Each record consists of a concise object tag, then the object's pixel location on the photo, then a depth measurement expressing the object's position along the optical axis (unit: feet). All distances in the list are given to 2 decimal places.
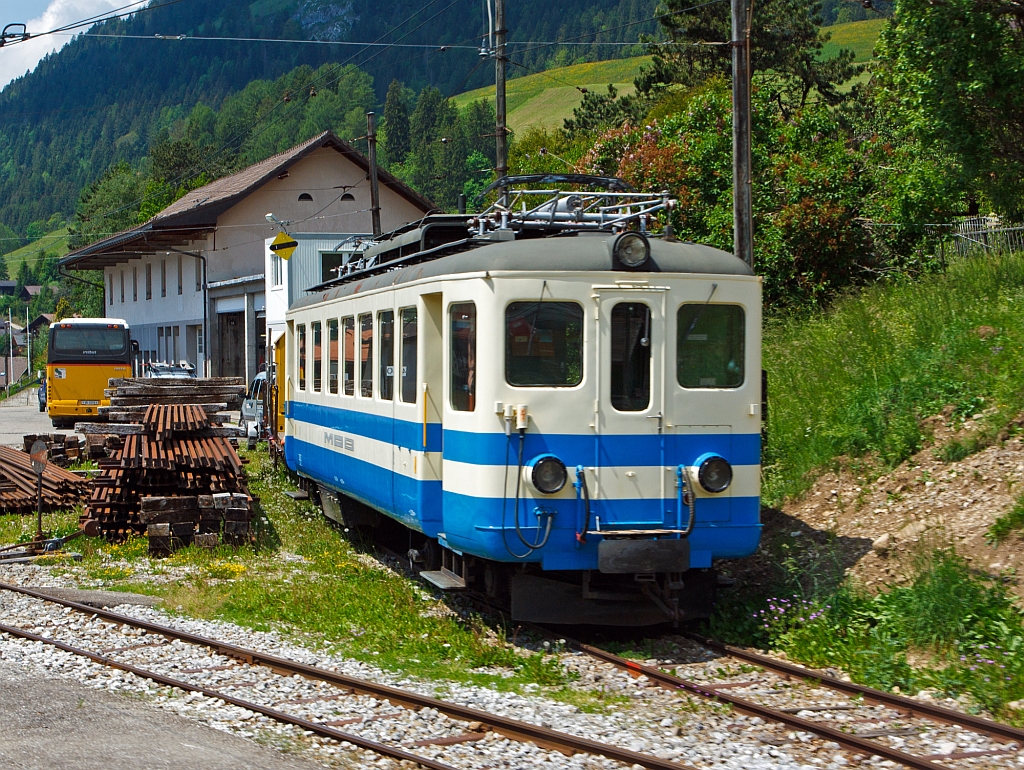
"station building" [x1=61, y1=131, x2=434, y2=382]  147.95
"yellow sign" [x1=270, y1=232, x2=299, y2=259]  88.22
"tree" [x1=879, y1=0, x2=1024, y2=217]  49.57
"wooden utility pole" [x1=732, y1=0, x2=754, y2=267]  44.86
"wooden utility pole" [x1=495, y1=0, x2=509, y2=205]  64.54
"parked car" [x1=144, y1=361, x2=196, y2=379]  106.22
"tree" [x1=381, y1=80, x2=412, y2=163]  444.14
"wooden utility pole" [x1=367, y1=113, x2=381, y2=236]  94.07
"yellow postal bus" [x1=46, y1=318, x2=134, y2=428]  113.09
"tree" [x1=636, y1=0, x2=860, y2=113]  148.97
